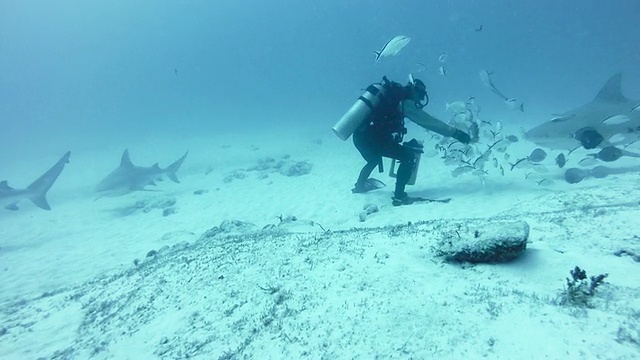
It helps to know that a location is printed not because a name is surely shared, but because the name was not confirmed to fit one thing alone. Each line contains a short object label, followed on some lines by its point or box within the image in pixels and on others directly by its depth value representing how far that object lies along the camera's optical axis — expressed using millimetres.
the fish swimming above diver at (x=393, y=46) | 8211
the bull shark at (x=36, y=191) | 12492
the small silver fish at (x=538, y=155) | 10742
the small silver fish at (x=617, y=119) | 8633
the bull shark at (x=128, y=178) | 14164
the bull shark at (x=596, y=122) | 10242
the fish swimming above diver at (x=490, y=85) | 9484
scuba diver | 8031
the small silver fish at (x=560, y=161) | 10529
